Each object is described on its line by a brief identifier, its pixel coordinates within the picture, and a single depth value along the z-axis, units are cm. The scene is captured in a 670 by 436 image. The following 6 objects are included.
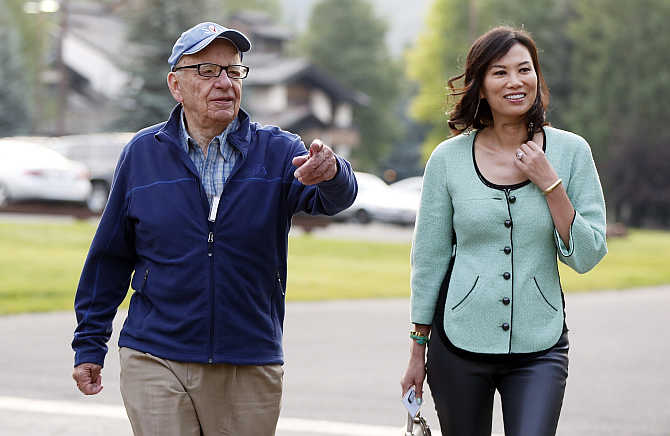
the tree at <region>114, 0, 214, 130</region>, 4497
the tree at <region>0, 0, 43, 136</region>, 5569
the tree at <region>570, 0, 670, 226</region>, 6150
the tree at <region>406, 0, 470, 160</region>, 6662
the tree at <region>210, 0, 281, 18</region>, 10112
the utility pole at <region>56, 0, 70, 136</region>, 4453
